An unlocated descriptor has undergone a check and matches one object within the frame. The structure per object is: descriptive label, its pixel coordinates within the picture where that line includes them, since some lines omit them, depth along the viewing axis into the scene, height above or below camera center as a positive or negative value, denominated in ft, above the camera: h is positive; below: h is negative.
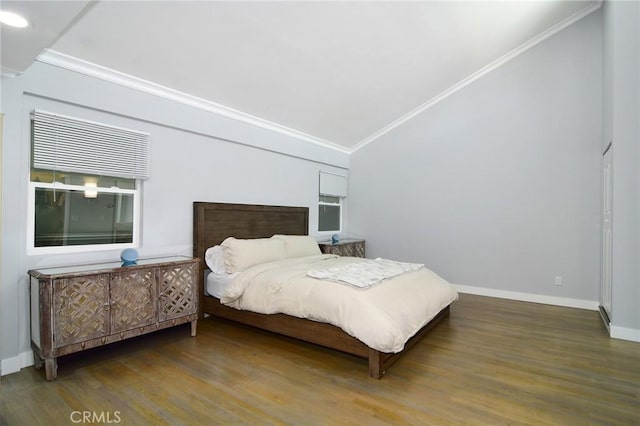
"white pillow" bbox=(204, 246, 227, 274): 12.61 -1.75
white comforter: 8.39 -2.48
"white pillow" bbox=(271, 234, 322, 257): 14.85 -1.41
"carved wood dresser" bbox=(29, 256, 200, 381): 8.01 -2.44
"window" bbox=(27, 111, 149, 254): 9.23 +0.82
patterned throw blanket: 9.87 -1.89
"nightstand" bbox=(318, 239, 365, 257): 18.33 -1.87
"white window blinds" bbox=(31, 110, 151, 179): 9.14 +1.90
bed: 8.95 -1.40
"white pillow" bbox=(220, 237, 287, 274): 12.25 -1.49
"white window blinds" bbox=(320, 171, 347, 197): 20.08 +1.84
